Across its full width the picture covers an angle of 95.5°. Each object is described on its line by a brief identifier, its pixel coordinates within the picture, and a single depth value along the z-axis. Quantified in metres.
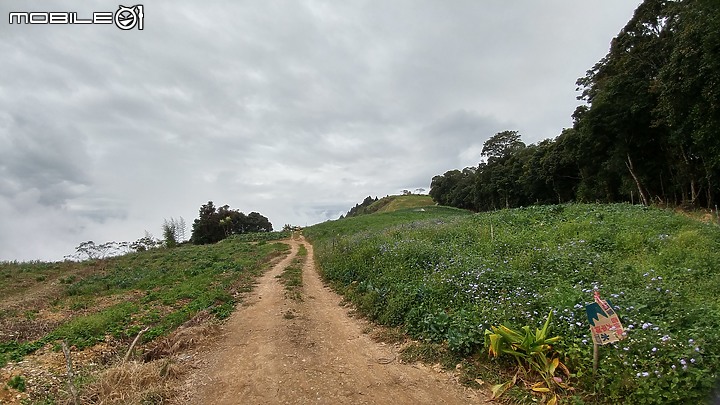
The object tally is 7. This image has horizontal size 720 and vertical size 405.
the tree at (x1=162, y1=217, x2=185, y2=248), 51.66
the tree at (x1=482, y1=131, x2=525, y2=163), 57.06
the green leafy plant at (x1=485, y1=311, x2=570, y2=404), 4.20
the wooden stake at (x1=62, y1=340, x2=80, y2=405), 3.96
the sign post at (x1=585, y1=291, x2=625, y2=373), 3.60
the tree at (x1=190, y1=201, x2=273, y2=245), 62.16
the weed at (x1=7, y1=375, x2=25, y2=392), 4.88
